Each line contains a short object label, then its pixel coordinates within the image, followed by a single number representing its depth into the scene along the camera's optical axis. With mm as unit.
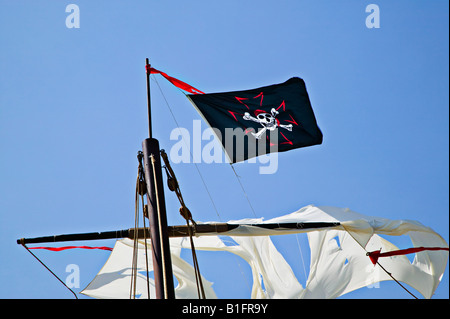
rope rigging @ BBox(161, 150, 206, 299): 13758
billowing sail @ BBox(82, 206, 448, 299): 17766
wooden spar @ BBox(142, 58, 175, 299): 11969
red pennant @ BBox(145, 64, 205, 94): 14984
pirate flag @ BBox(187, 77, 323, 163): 14461
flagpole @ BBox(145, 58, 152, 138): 14188
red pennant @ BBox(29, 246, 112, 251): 17306
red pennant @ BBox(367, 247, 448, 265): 16406
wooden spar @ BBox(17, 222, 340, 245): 15797
